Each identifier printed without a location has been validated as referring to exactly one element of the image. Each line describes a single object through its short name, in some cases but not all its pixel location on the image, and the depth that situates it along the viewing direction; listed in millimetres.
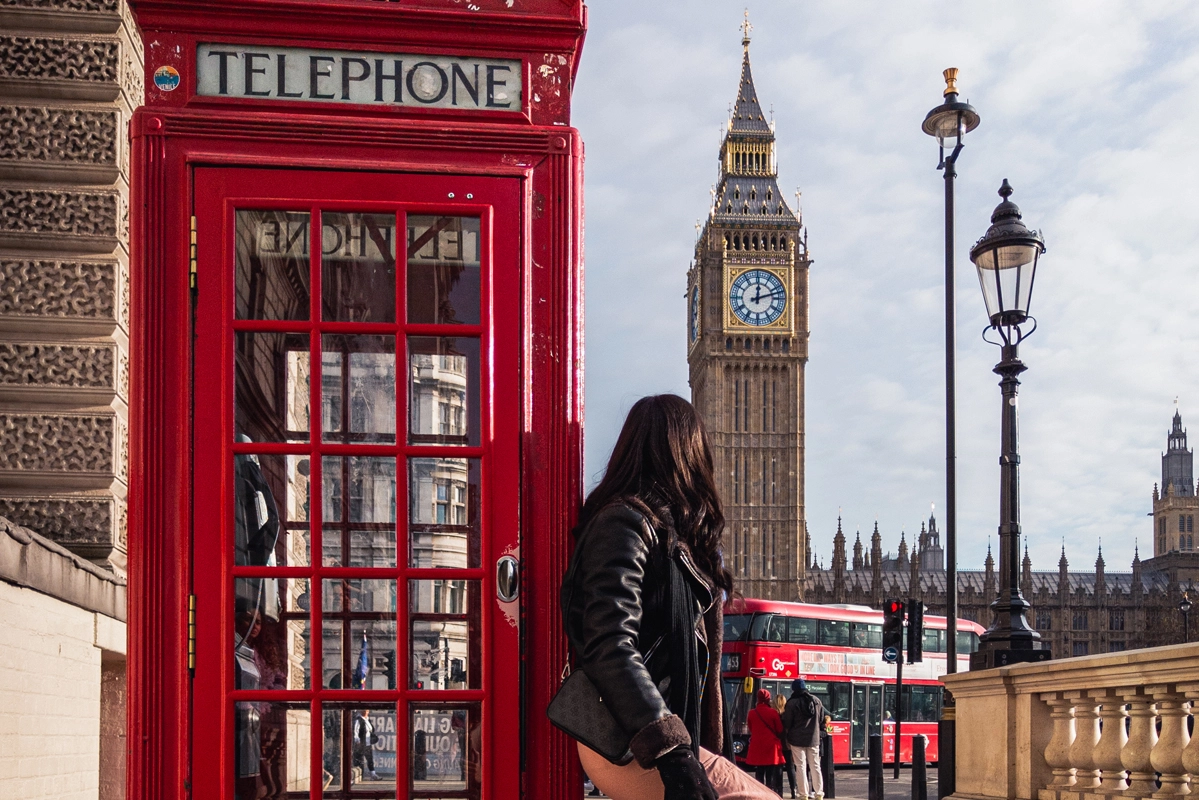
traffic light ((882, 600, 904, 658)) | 16812
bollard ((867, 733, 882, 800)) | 14258
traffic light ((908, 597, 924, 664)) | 17234
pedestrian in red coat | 14242
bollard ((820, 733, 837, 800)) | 16906
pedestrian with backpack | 13789
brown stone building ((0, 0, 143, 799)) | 3857
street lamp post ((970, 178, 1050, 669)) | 8977
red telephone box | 3314
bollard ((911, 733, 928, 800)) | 12297
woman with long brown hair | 2709
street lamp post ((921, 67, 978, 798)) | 10531
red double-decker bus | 23952
